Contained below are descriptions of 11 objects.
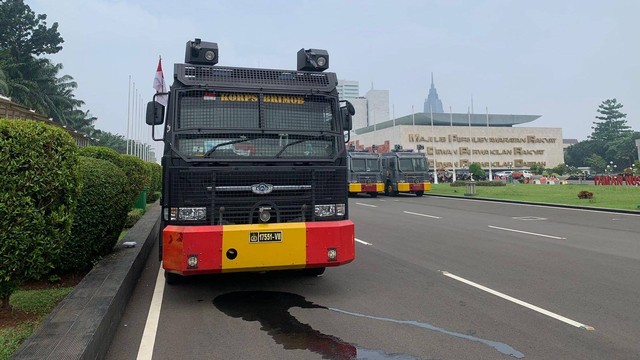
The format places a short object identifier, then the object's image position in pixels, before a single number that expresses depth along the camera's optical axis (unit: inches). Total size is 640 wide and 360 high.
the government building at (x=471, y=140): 3021.7
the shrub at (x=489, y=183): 1518.2
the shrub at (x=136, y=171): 510.3
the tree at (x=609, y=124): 4429.1
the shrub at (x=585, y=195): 871.4
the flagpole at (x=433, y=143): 3019.2
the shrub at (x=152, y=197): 823.4
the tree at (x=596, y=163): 3727.9
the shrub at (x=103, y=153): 434.7
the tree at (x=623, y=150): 3868.1
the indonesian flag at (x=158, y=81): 705.6
